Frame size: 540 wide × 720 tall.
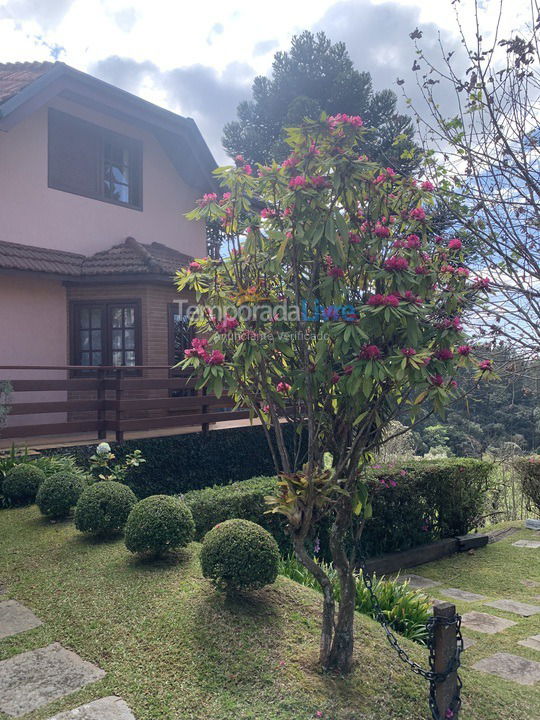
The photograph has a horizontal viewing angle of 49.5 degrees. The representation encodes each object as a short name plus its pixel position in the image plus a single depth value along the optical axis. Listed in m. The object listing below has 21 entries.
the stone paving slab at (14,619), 4.39
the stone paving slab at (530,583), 7.42
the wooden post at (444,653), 3.62
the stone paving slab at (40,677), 3.52
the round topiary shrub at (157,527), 5.29
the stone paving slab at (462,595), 6.88
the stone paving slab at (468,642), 5.41
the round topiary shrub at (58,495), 6.65
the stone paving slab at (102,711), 3.32
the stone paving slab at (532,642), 5.40
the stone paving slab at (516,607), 6.36
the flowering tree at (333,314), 3.76
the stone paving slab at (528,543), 9.34
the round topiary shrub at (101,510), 5.98
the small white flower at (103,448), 8.02
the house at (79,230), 10.81
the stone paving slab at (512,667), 4.66
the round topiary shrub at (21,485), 7.29
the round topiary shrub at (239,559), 4.58
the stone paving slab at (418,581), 7.39
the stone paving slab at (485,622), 5.84
